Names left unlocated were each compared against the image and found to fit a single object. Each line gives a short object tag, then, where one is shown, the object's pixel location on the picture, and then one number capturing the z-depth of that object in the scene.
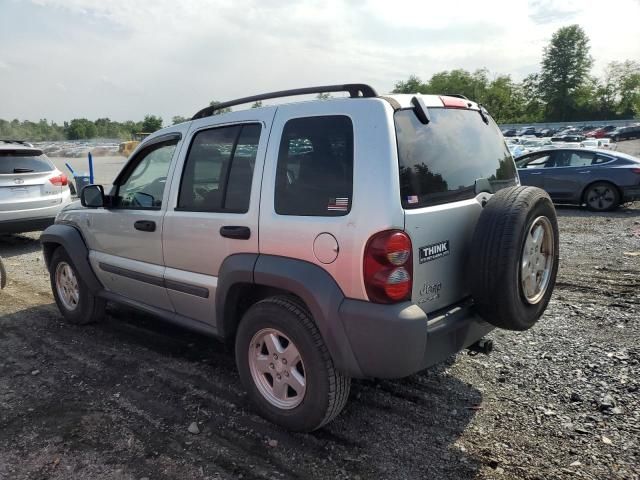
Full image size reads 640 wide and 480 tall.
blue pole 13.90
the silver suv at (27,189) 7.56
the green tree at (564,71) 90.26
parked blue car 10.59
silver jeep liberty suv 2.49
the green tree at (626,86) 86.50
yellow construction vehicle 28.52
